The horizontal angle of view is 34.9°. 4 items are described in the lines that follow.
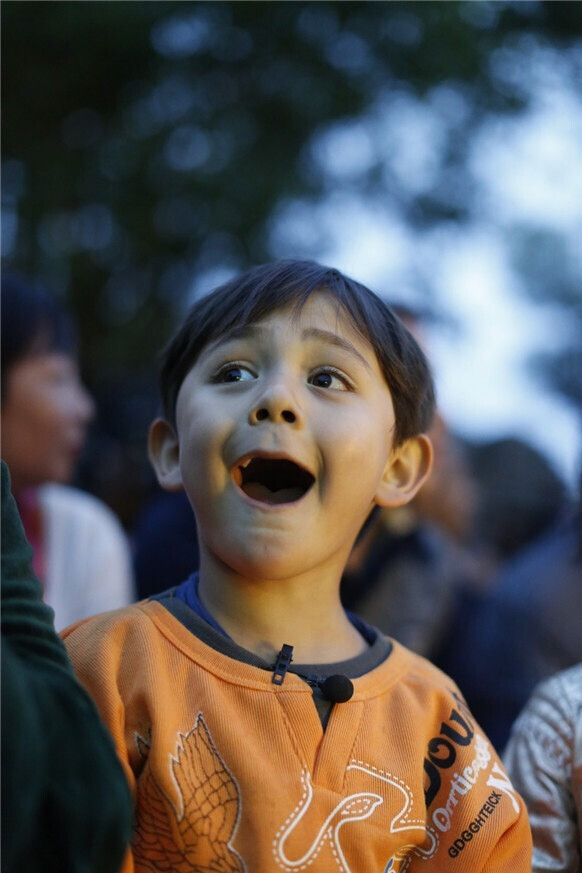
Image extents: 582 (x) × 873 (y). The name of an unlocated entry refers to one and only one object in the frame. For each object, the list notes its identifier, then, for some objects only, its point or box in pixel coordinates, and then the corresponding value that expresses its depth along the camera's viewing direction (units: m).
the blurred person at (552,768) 1.25
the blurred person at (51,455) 2.26
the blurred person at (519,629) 2.16
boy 0.94
